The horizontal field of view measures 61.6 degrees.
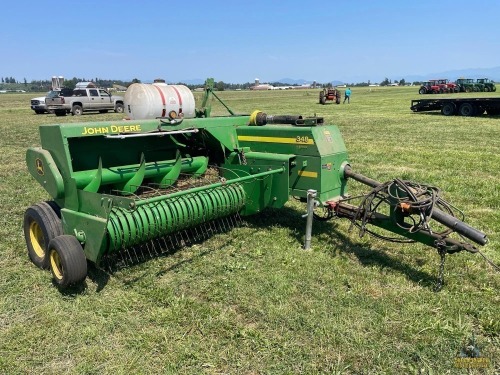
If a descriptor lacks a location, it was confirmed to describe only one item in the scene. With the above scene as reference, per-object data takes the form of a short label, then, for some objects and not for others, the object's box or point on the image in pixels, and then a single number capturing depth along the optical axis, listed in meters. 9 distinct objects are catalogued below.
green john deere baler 3.69
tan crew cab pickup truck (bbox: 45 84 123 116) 24.62
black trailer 19.64
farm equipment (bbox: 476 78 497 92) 44.36
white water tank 5.45
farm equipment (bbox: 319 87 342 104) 33.91
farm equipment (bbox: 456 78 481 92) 45.51
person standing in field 35.73
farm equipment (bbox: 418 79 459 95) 47.12
